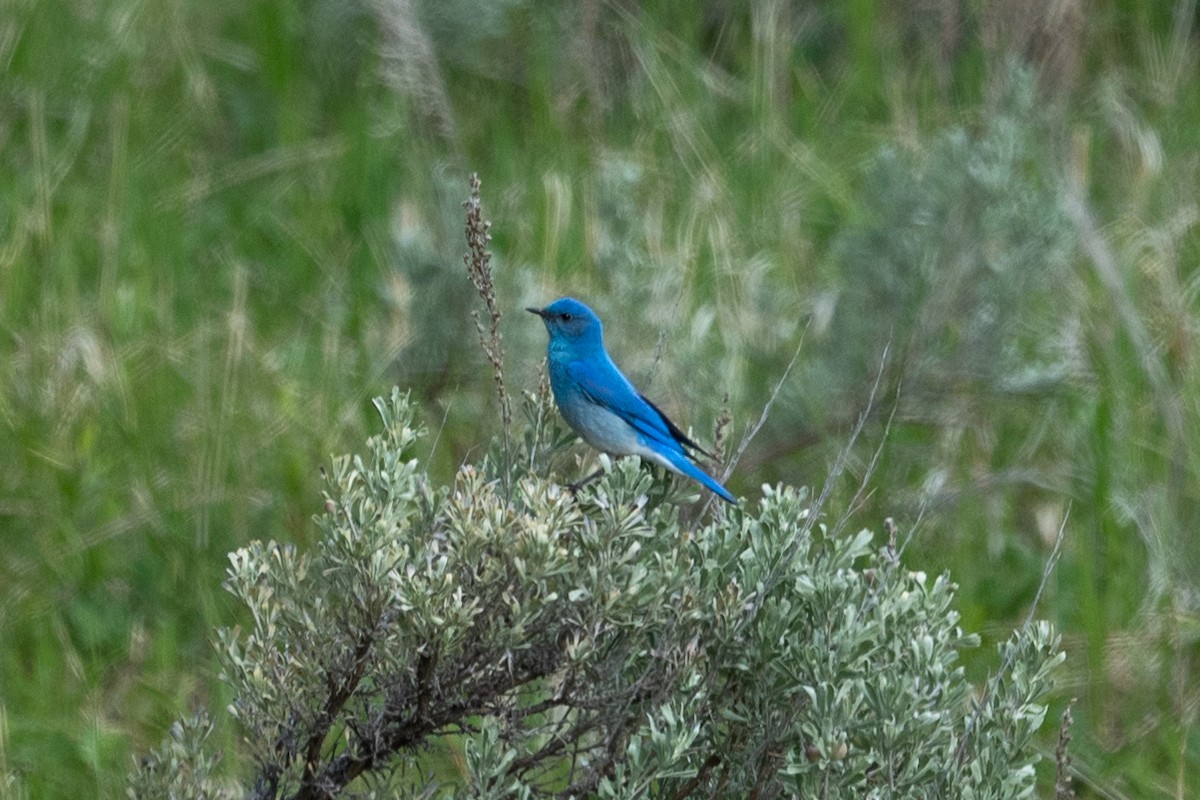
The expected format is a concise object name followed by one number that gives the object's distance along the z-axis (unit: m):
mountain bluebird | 7.85
